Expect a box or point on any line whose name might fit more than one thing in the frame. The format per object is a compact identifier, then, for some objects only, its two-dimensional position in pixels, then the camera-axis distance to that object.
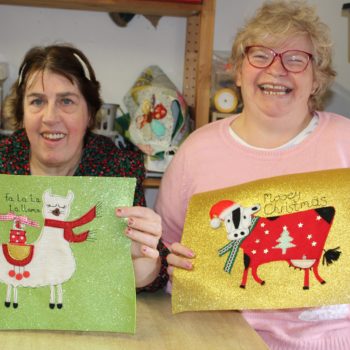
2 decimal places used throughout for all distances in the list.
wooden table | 1.11
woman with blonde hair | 1.51
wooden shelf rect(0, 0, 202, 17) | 1.88
